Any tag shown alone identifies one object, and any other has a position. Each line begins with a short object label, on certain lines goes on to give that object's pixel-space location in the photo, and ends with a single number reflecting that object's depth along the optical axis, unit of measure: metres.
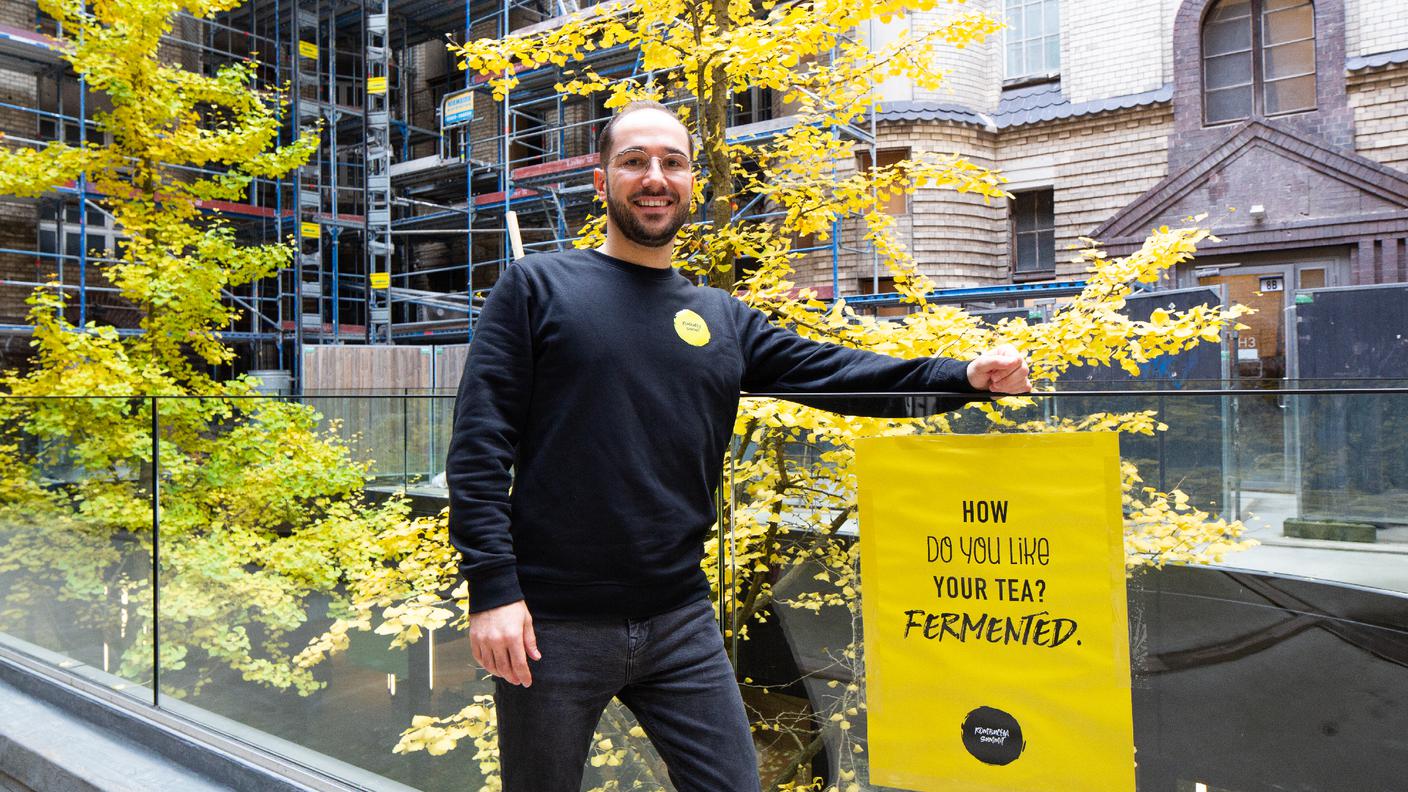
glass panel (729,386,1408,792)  2.13
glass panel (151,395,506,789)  3.69
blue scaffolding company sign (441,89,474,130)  20.39
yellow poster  2.06
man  1.78
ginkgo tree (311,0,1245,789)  2.62
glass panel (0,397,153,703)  4.25
